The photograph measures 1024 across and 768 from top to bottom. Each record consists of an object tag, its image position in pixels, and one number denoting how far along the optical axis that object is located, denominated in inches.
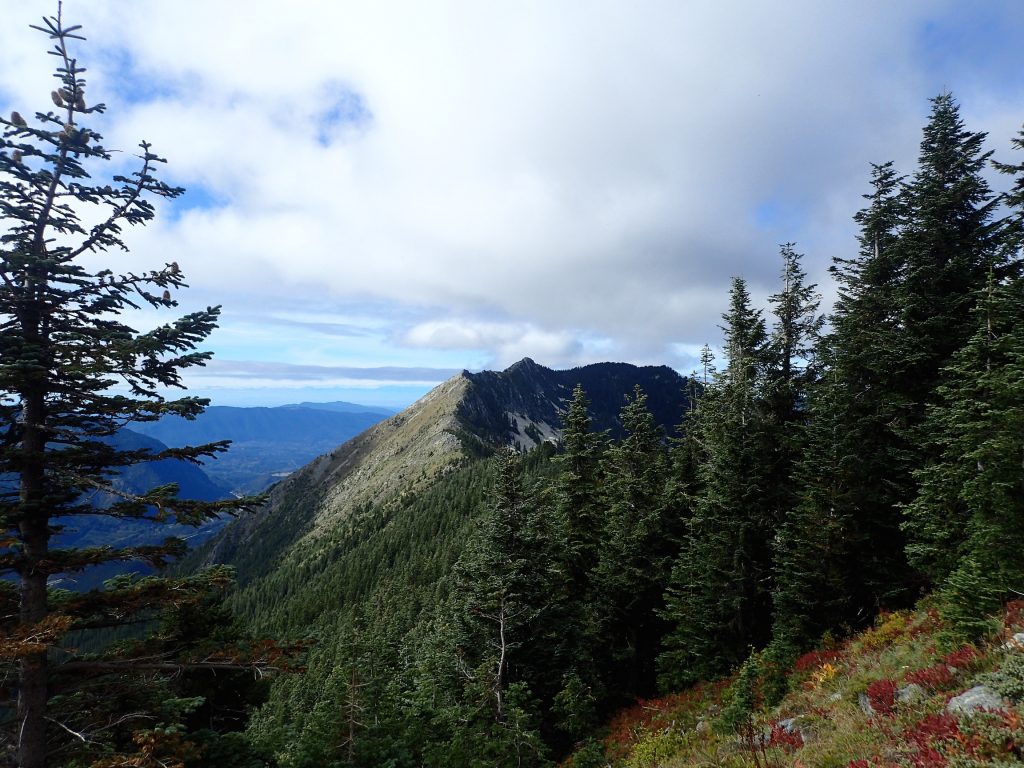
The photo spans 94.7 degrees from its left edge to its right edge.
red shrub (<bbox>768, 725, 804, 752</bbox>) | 430.6
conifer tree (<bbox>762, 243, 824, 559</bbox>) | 948.6
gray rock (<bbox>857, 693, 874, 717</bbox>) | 439.8
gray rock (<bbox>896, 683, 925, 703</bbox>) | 414.6
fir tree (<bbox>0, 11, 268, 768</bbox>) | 315.6
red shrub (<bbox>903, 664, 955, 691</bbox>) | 414.3
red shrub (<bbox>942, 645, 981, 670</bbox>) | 422.0
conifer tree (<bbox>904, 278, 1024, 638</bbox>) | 519.2
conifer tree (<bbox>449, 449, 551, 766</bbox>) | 840.3
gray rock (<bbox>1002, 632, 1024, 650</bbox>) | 400.2
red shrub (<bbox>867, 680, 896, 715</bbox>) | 423.8
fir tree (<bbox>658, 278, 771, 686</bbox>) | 911.0
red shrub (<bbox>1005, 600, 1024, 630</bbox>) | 450.9
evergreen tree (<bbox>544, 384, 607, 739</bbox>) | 953.5
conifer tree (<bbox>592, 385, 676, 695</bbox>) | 1073.5
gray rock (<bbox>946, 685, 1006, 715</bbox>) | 331.6
